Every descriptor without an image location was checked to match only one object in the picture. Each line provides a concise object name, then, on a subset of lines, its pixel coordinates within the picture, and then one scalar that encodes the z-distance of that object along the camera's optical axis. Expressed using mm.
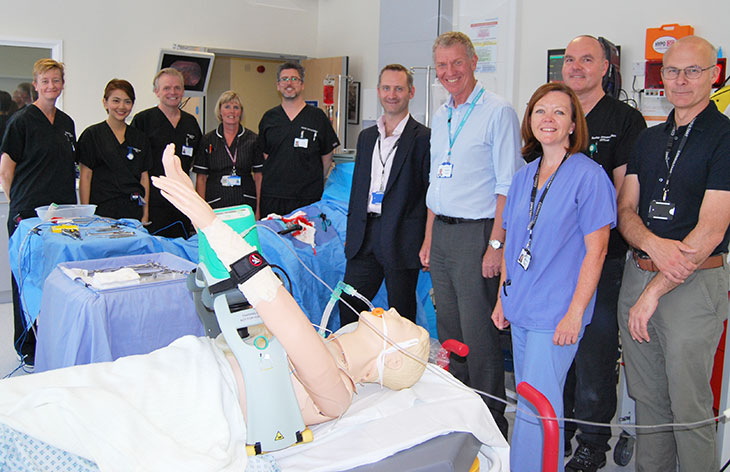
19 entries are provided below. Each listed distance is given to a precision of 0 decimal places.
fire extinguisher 6426
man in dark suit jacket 2877
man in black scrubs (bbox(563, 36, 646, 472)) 2377
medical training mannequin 1374
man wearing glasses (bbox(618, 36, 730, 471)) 1898
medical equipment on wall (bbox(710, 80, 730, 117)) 2902
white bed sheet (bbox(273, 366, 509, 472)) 1443
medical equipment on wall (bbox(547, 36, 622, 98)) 3665
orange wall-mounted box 3732
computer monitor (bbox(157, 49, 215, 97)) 5148
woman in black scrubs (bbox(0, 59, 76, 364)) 3383
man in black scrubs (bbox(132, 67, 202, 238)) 3967
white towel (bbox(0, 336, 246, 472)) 1305
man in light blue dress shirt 2475
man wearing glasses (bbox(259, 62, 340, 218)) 3914
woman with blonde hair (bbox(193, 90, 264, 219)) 4047
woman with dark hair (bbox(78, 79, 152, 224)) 3645
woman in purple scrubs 1972
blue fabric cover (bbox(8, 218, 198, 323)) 2715
